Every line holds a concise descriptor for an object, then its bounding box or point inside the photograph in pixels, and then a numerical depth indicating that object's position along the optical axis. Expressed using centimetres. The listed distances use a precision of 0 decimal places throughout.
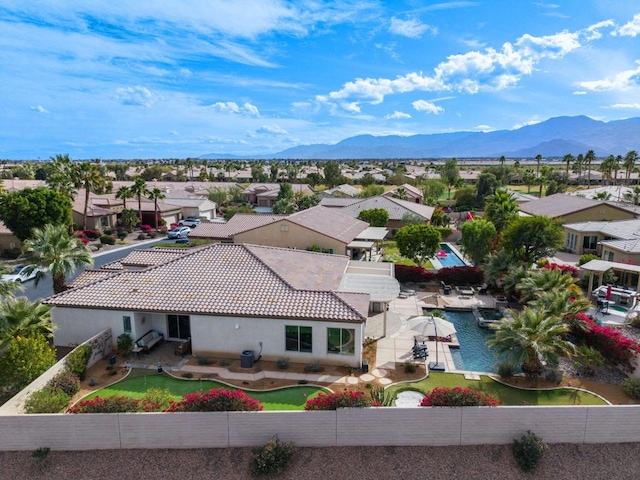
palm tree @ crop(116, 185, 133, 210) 6769
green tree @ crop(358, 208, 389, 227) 5688
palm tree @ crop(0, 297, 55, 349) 1930
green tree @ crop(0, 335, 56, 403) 1811
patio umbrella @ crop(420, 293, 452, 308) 3192
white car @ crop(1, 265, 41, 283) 3758
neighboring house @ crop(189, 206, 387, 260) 4059
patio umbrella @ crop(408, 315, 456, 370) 2161
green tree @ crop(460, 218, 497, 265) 3916
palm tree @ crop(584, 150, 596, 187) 11459
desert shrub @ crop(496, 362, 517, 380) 2041
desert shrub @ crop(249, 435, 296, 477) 1501
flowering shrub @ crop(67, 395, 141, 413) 1580
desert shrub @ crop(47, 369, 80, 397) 1849
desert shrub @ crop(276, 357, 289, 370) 2112
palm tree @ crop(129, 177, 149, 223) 6694
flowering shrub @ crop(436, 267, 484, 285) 3666
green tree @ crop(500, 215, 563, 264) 3381
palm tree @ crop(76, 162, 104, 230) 5628
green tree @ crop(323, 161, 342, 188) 13425
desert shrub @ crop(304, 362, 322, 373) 2091
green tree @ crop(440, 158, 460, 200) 11556
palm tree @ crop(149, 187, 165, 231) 6719
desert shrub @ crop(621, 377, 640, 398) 1847
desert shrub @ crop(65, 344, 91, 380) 1972
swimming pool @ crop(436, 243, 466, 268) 4772
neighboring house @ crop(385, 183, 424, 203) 8388
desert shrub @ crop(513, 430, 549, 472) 1516
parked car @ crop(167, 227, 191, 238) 6153
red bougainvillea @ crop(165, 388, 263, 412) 1588
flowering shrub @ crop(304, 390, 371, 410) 1576
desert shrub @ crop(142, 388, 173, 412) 1631
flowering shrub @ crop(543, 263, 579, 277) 3434
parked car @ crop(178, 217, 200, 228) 7006
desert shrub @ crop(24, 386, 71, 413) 1642
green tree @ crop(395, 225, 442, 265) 3925
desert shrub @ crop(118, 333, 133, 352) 2241
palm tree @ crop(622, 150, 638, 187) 10350
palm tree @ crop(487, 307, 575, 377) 1931
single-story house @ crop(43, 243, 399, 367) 2120
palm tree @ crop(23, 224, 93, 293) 2769
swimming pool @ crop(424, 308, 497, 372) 2248
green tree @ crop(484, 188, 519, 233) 4684
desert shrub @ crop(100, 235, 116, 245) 5747
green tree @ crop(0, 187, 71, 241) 4675
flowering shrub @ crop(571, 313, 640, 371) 2066
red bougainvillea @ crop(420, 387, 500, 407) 1577
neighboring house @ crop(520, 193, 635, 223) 5369
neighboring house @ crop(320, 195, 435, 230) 6253
